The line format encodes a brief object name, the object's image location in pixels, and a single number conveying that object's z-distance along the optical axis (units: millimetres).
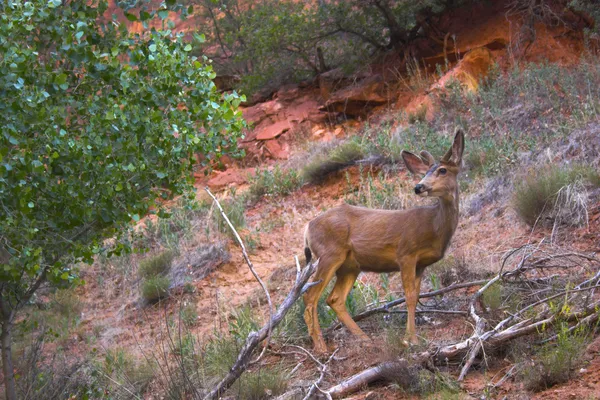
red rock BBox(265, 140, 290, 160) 17623
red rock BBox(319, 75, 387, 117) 17469
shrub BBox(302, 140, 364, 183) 14180
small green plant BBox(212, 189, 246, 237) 13409
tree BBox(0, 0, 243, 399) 5867
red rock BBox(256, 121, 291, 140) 18453
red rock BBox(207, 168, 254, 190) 16969
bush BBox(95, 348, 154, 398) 7487
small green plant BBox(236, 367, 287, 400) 6059
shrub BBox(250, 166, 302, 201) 14656
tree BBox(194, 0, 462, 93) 17109
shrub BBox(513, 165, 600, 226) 8914
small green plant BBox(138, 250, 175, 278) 12992
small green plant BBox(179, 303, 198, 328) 10412
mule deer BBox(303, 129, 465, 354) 6660
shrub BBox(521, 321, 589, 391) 5168
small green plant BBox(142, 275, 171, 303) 11922
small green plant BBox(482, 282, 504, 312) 6605
